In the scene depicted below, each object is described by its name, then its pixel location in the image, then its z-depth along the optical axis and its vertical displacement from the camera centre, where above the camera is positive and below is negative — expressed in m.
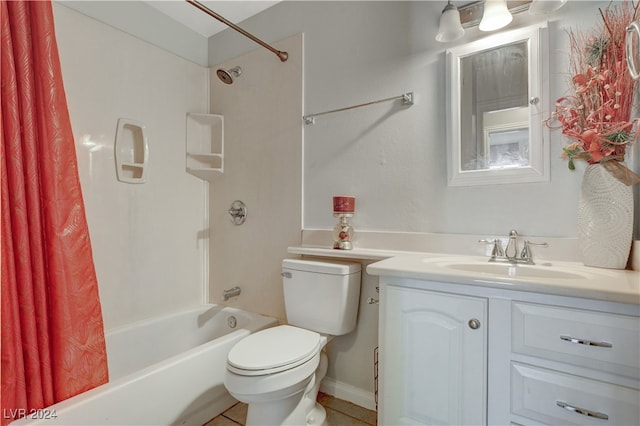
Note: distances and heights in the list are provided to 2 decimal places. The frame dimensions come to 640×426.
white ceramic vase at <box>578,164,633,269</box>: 1.00 -0.02
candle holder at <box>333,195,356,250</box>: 1.58 -0.05
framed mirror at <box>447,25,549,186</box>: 1.22 +0.46
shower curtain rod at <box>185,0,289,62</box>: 1.50 +1.03
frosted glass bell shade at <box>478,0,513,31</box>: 1.22 +0.83
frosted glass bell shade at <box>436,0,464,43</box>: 1.30 +0.84
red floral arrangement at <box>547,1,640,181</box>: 0.99 +0.40
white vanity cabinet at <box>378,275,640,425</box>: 0.75 -0.43
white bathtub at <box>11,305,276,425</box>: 1.12 -0.77
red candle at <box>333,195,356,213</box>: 1.58 +0.05
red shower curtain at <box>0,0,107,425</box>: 1.09 -0.10
